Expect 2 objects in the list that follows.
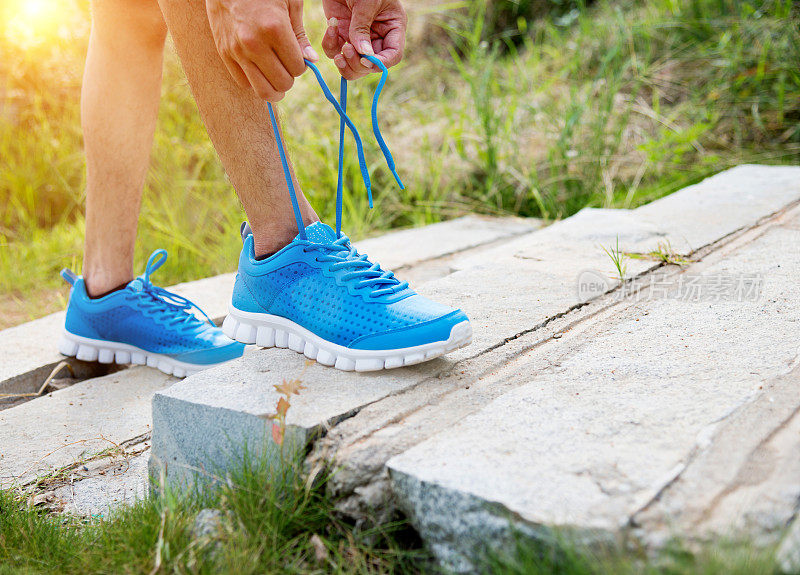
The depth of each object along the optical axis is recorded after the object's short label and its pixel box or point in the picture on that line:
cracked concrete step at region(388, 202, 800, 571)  0.86
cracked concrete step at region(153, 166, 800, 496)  1.15
